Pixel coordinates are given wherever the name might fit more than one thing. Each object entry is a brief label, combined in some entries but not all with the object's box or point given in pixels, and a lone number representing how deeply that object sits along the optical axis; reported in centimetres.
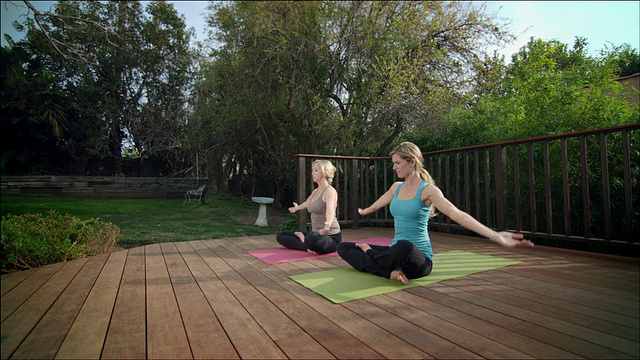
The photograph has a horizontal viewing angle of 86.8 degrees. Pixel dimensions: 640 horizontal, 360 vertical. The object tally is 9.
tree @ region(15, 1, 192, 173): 1122
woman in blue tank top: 204
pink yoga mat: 279
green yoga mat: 188
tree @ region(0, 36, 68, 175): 962
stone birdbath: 671
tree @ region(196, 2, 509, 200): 519
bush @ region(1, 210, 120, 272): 254
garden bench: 1010
